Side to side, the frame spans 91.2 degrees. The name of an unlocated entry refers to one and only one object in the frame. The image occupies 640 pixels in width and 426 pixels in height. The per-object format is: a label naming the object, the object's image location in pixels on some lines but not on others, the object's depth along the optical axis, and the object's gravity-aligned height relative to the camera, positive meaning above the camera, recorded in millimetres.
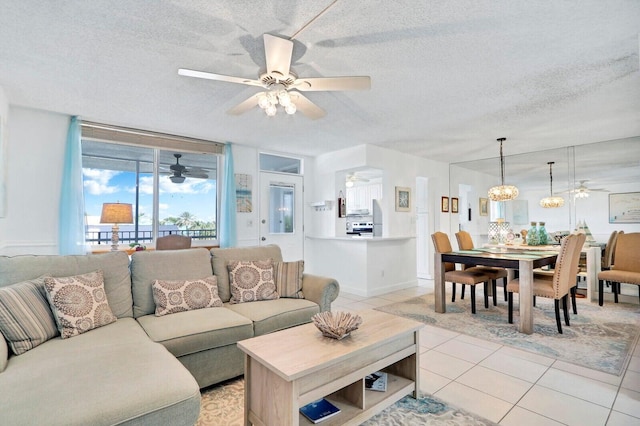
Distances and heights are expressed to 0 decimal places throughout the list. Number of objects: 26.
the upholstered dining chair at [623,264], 4059 -574
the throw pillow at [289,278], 2991 -550
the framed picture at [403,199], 5484 +405
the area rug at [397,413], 1829 -1170
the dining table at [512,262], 3238 -467
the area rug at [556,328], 2701 -1140
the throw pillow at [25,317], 1703 -544
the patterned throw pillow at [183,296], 2441 -598
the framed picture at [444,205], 6416 +344
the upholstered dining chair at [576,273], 3469 -624
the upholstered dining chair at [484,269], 4219 -667
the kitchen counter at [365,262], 4949 -682
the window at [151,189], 4039 +457
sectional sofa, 1249 -705
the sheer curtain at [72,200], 3568 +245
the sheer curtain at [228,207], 4719 +220
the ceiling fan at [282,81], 1917 +961
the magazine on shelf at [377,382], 1905 -1000
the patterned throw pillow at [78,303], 1944 -531
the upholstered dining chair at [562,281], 3230 -626
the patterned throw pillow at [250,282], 2828 -555
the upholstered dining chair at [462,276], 3889 -698
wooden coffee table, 1468 -777
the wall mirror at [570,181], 4609 +669
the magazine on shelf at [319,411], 1618 -1007
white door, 5367 +156
